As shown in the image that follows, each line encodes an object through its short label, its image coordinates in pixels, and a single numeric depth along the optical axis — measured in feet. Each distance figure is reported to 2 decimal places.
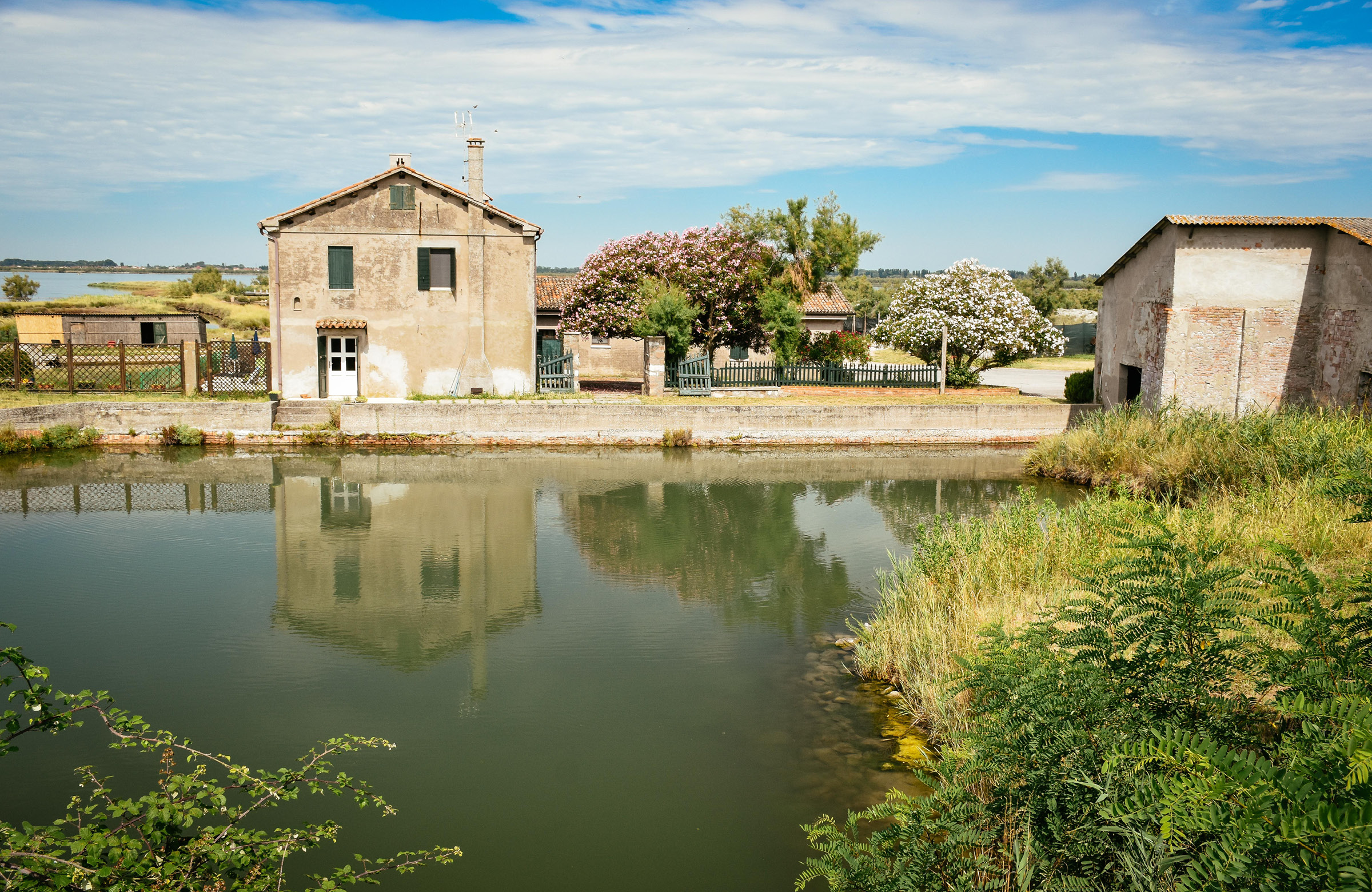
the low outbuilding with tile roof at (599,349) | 110.22
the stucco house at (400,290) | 80.69
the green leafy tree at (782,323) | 92.27
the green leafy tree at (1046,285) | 189.78
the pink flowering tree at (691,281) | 97.50
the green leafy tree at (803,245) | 97.76
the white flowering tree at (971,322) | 97.86
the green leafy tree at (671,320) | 87.35
